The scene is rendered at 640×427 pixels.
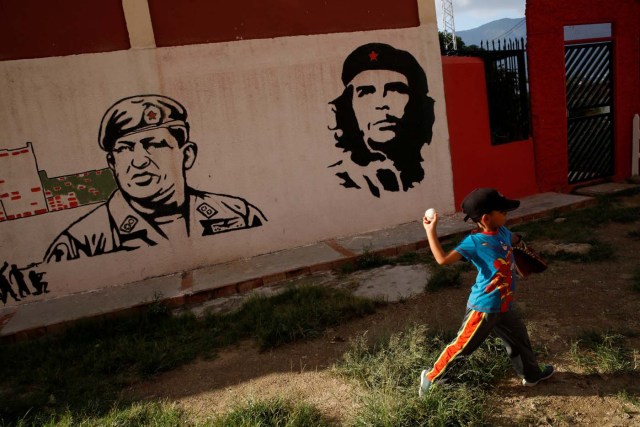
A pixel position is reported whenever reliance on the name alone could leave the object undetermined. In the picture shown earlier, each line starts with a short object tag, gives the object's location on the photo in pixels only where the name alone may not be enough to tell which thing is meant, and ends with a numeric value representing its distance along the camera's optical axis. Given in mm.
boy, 2582
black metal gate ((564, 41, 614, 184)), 7586
